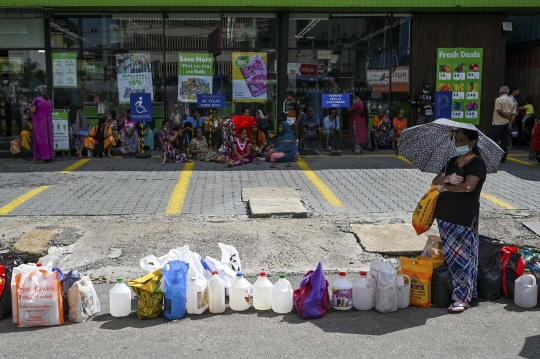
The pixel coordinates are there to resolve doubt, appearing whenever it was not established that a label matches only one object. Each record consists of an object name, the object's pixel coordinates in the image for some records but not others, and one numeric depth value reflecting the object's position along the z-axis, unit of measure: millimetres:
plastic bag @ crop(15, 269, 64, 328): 5711
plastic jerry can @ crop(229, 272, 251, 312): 6075
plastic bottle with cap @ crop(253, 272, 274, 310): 6070
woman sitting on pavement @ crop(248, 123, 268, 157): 15102
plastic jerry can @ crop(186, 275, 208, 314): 5957
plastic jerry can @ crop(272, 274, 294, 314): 6007
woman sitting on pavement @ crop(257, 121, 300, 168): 14625
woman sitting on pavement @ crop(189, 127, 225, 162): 14906
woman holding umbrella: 5812
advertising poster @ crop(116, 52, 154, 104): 17016
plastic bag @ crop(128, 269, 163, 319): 5895
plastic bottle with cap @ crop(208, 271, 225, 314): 6016
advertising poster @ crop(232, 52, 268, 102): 17062
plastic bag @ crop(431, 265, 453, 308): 6105
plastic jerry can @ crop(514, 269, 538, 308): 6070
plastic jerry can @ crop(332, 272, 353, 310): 6078
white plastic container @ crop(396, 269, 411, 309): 6109
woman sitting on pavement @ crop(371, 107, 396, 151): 17008
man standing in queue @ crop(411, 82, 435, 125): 17062
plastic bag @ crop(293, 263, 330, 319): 5887
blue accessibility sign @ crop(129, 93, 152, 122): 15914
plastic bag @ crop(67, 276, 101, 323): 5836
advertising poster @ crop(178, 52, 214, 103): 17047
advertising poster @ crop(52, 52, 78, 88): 16781
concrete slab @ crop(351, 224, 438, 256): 7949
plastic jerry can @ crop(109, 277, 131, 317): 5961
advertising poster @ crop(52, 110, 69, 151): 15445
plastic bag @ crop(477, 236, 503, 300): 6305
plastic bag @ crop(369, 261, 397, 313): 6016
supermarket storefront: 16875
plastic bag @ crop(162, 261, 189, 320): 5875
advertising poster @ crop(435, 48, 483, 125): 17359
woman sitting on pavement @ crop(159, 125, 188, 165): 14672
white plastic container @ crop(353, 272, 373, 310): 6082
